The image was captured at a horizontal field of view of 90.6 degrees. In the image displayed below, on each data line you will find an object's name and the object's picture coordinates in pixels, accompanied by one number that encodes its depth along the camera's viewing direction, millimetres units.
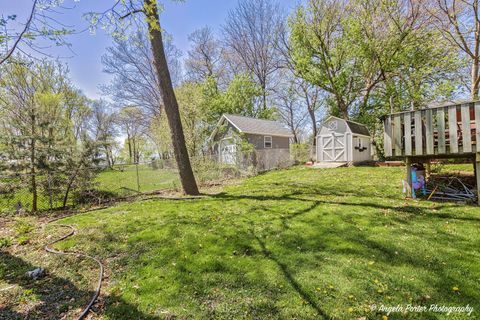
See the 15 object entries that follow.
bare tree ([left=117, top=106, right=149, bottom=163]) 25984
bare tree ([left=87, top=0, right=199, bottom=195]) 7281
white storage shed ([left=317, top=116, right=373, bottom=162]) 13727
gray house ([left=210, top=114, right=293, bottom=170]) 14730
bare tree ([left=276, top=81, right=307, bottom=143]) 25169
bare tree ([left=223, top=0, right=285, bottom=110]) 22303
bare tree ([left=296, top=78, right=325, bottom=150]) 22020
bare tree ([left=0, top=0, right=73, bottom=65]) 3760
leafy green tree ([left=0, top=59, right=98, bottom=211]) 6940
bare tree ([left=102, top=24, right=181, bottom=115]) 22312
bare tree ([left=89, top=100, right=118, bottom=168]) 29900
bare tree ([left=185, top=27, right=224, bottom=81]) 24281
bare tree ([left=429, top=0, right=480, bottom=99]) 10731
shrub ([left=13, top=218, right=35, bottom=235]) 5008
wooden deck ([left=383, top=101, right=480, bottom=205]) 4741
